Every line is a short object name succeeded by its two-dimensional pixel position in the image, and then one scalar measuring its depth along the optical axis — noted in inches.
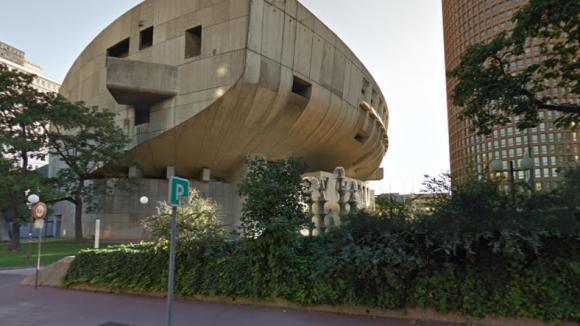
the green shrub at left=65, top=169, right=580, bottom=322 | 223.1
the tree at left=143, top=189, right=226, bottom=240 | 341.1
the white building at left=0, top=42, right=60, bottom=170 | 3560.0
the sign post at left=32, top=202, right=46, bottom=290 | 425.7
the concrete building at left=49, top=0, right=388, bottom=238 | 849.5
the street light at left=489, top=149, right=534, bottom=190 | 509.0
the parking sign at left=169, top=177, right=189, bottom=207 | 182.4
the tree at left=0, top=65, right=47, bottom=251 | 766.5
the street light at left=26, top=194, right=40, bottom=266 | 582.8
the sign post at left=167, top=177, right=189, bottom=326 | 177.6
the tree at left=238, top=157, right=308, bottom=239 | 298.0
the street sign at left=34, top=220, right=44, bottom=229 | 444.8
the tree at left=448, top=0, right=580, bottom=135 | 403.9
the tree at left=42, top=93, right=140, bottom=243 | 859.4
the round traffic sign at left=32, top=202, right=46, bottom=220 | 426.3
